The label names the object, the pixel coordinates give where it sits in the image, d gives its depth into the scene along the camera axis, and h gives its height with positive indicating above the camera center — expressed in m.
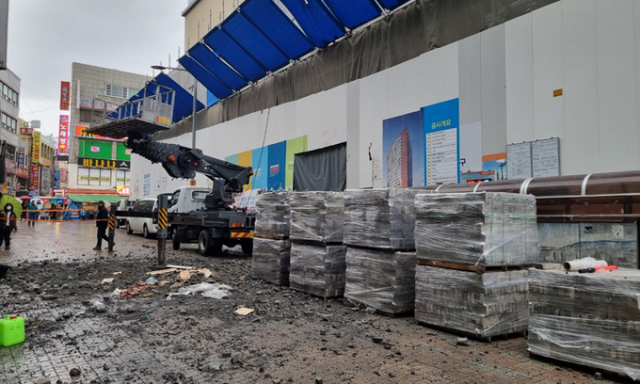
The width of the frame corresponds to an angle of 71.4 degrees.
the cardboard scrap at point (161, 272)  9.54 -1.44
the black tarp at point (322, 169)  15.59 +1.38
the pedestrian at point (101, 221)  15.29 -0.56
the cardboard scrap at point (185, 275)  8.80 -1.40
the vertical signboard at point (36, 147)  55.34 +7.16
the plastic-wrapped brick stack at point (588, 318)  3.84 -1.02
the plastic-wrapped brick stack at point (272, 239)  8.58 -0.67
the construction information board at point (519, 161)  9.81 +1.05
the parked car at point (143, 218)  20.69 -0.62
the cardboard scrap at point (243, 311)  6.25 -1.50
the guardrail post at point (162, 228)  11.22 -0.58
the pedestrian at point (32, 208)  33.47 -0.28
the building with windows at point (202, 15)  26.23 +12.10
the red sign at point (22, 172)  54.58 +4.09
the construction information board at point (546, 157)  9.35 +1.09
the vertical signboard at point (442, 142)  11.32 +1.69
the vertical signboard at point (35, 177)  61.66 +3.80
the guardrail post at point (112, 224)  15.02 -0.65
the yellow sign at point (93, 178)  58.44 +3.60
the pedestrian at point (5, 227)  15.41 -0.79
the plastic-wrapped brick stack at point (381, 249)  6.23 -0.63
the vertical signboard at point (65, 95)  56.25 +13.95
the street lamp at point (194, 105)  24.90 +5.68
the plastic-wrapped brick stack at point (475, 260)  5.12 -0.64
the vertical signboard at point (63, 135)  58.75 +9.18
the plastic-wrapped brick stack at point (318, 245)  7.43 -0.67
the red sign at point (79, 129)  57.62 +9.85
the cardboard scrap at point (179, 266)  10.20 -1.43
